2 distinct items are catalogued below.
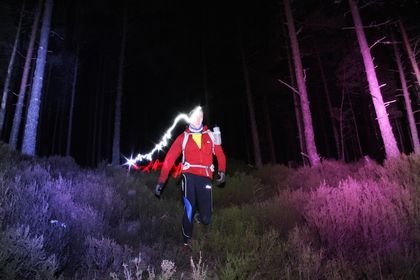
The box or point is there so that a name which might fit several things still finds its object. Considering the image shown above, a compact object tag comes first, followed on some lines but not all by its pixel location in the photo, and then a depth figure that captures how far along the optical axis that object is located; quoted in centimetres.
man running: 517
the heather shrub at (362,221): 368
